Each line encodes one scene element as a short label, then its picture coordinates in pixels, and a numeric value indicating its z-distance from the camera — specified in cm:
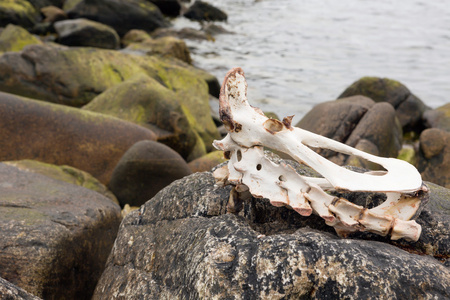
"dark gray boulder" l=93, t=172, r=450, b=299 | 223
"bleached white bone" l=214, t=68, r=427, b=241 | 244
